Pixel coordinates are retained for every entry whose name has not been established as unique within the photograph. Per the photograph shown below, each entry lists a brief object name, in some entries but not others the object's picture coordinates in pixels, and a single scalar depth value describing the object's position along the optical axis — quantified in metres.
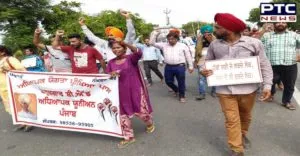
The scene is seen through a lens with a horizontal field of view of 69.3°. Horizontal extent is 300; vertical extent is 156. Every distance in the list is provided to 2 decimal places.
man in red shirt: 3.33
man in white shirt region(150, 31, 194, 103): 4.63
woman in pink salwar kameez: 2.95
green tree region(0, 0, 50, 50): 17.80
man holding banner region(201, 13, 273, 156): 2.40
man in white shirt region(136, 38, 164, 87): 6.57
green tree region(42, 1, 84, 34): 22.39
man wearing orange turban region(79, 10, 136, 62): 2.88
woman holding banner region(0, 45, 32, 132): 3.62
